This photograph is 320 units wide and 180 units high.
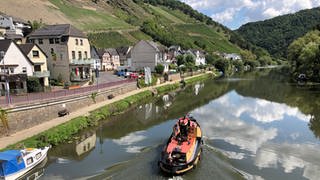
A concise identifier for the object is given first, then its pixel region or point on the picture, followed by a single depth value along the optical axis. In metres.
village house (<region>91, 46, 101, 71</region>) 56.87
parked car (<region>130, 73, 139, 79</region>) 46.74
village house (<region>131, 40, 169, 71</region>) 57.94
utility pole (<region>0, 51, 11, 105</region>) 26.26
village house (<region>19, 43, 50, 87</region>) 31.53
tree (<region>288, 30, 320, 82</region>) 50.19
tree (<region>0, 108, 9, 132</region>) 18.98
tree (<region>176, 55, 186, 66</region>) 74.76
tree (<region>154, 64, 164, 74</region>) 54.88
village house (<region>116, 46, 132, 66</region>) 67.22
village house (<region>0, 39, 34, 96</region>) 26.84
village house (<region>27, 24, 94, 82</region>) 36.17
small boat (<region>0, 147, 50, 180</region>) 14.56
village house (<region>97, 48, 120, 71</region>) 61.87
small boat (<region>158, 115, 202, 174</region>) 14.88
